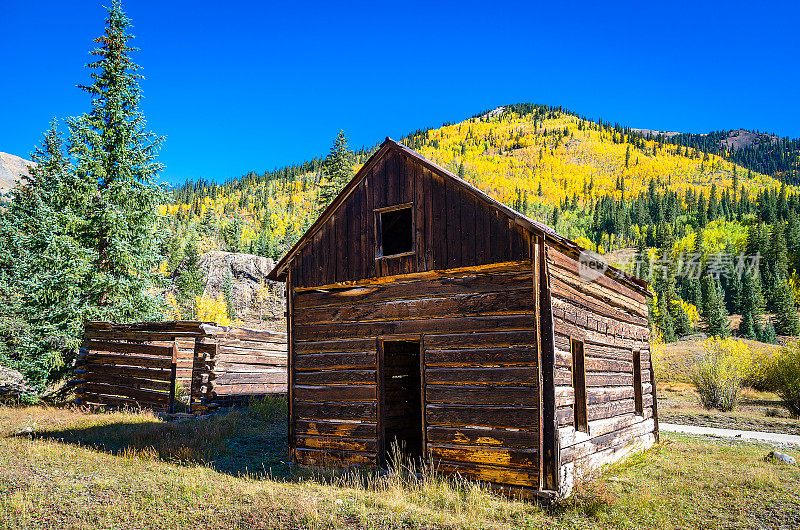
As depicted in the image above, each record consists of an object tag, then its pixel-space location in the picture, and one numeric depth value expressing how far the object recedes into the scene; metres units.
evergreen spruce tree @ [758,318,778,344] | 67.96
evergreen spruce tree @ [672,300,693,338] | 71.19
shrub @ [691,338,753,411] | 24.29
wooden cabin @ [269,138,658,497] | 8.73
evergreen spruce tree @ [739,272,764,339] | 73.41
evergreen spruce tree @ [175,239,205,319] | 59.98
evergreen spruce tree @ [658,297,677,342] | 67.56
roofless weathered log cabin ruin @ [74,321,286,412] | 15.92
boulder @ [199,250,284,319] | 69.31
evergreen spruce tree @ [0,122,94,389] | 17.66
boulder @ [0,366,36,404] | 17.99
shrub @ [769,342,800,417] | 22.89
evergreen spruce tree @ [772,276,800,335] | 69.64
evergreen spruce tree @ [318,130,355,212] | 44.53
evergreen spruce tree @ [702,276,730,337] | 67.31
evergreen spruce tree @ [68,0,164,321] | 18.67
